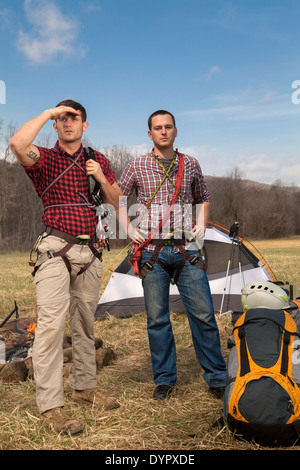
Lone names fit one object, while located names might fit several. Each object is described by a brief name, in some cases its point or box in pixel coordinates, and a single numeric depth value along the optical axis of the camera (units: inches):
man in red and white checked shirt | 160.7
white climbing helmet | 150.0
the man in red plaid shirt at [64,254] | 132.8
